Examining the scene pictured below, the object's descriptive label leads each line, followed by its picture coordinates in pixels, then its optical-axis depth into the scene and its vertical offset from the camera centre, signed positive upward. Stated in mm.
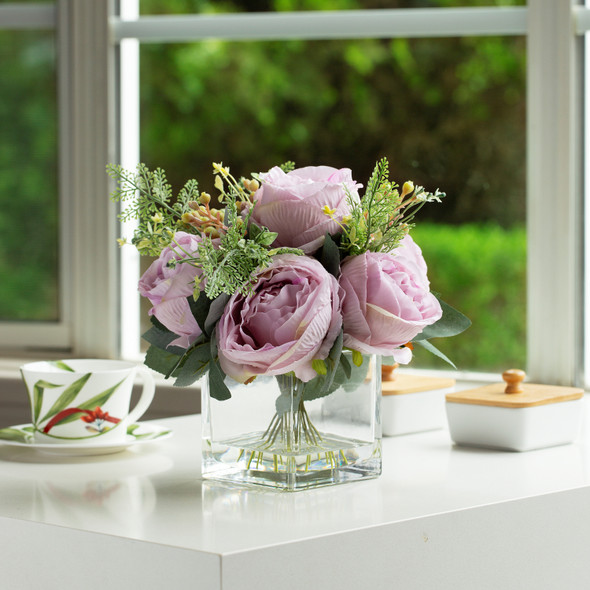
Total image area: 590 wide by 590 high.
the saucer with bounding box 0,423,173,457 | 2084 -149
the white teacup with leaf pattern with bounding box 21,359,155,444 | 2076 -113
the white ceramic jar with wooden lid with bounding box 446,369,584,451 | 2113 -131
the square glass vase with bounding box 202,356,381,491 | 1973 -124
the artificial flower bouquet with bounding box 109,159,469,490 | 1912 -12
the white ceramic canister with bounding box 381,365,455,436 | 2191 -128
